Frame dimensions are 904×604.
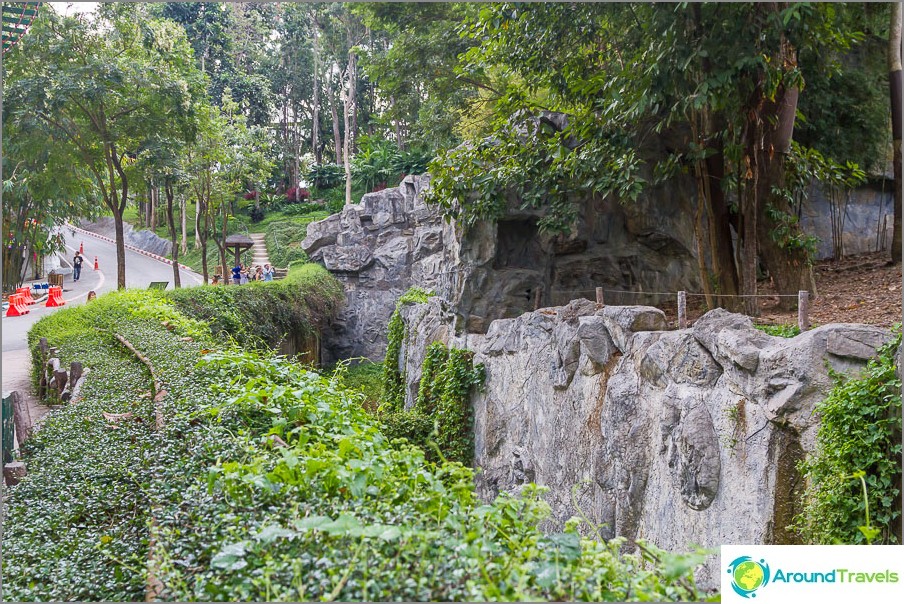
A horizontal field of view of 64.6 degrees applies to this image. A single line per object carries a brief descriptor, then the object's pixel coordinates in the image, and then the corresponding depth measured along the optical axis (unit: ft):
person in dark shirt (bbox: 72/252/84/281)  99.60
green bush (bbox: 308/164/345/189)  124.26
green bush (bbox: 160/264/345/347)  53.57
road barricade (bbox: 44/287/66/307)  72.35
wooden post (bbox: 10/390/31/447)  24.43
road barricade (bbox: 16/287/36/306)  70.38
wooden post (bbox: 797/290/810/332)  24.06
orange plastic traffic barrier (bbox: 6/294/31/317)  66.95
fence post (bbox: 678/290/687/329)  28.76
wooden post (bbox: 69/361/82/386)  30.35
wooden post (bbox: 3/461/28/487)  18.89
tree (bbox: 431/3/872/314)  26.78
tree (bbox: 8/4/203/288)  47.24
